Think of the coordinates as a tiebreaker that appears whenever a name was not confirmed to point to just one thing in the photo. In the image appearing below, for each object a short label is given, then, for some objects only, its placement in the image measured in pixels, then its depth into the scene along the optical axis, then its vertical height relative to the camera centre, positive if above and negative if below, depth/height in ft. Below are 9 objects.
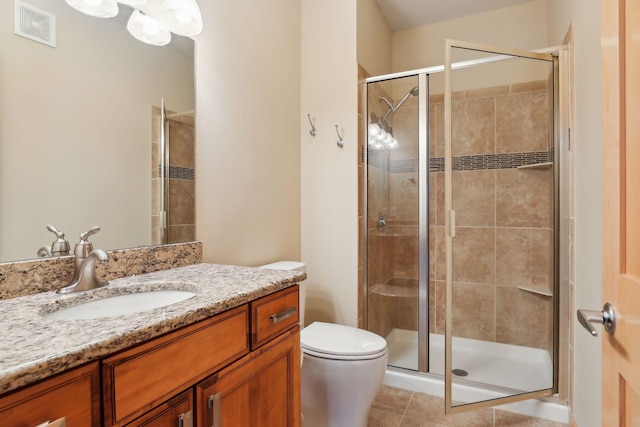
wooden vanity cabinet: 1.73 -1.14
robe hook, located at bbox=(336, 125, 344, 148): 7.16 +1.55
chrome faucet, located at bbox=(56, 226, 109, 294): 3.12 -0.54
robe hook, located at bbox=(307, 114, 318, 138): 7.45 +1.87
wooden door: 2.01 +0.05
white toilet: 4.96 -2.51
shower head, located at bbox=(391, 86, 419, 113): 7.38 +2.62
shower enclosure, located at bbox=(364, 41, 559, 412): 6.33 -0.19
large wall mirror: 3.03 +0.89
